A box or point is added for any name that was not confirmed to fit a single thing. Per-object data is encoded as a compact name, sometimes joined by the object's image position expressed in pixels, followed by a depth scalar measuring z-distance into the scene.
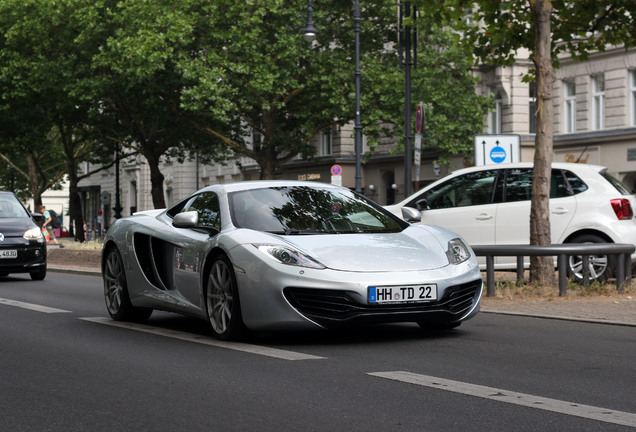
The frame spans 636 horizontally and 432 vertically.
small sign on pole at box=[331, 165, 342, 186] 34.75
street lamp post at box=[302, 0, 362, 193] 31.90
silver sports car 8.70
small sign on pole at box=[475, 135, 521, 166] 19.81
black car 20.70
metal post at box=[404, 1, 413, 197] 26.14
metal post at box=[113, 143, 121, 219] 50.29
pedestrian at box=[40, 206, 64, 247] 45.44
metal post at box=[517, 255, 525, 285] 14.74
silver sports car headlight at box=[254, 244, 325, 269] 8.72
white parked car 15.57
